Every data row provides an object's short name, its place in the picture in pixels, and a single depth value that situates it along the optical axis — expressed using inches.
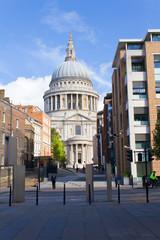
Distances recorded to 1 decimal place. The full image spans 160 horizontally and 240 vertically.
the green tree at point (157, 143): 1182.4
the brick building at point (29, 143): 2239.4
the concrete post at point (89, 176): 672.1
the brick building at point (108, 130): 2384.8
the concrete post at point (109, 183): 662.5
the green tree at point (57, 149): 3417.8
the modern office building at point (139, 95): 1508.4
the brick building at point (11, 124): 1542.8
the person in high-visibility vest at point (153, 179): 1048.4
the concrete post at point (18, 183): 648.4
